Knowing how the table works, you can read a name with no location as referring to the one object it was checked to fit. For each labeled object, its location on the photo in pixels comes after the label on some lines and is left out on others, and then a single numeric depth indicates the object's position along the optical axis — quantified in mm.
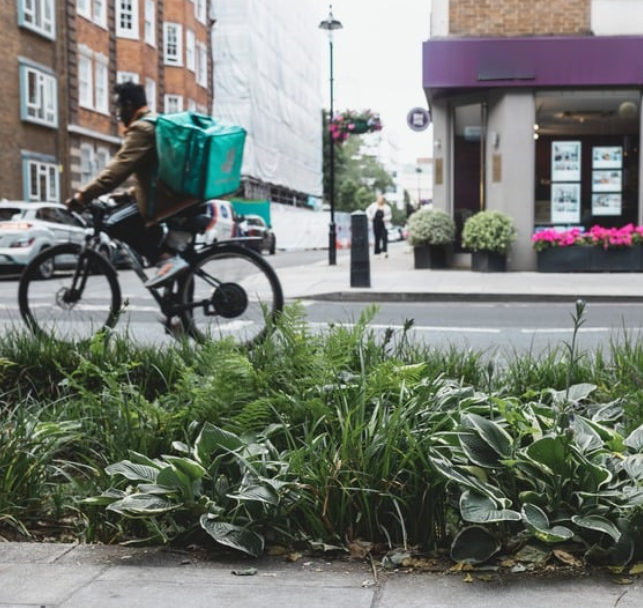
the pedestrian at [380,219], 27094
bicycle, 6766
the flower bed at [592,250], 17672
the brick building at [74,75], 29906
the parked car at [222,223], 30906
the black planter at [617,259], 17672
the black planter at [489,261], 18062
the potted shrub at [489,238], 17812
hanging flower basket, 28359
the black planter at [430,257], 19438
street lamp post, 23062
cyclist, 6793
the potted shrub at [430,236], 19062
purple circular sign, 23545
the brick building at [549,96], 18359
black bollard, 14430
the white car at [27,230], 19141
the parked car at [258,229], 34531
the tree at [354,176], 92125
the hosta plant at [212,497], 2732
